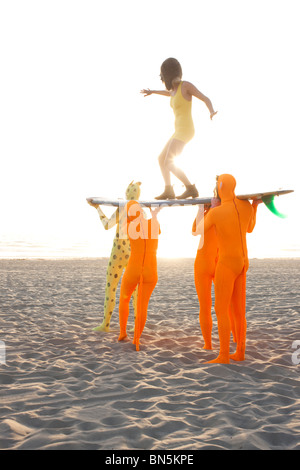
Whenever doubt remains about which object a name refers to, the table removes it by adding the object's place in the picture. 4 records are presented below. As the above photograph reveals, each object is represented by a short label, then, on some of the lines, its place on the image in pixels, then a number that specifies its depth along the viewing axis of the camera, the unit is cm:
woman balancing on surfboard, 480
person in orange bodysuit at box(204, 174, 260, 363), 525
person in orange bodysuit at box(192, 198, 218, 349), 573
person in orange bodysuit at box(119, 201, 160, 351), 602
